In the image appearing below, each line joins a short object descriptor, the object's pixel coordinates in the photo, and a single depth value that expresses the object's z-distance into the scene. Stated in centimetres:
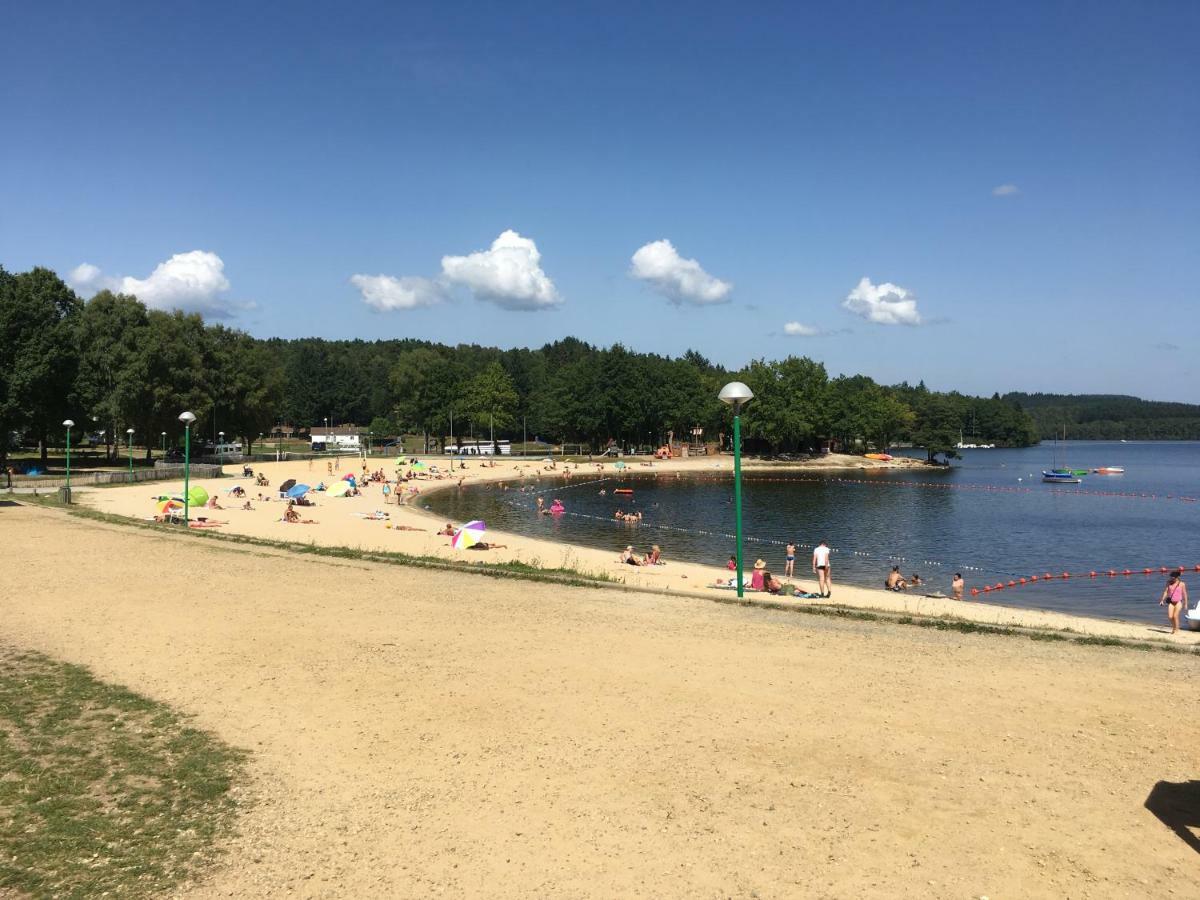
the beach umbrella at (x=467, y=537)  2929
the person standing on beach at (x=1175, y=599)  1903
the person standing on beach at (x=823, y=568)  2252
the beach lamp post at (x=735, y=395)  1625
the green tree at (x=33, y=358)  5147
